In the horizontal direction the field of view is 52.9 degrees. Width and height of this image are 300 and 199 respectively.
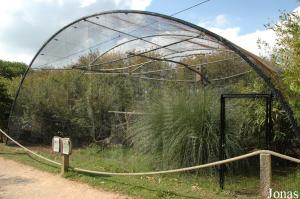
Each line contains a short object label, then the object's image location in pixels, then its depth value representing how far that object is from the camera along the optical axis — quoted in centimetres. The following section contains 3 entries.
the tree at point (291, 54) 465
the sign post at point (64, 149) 631
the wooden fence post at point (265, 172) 426
